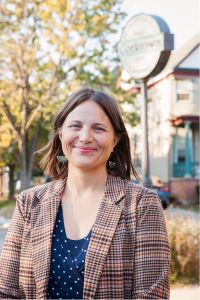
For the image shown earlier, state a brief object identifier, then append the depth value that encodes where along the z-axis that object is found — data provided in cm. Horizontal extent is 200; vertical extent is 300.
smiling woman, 208
